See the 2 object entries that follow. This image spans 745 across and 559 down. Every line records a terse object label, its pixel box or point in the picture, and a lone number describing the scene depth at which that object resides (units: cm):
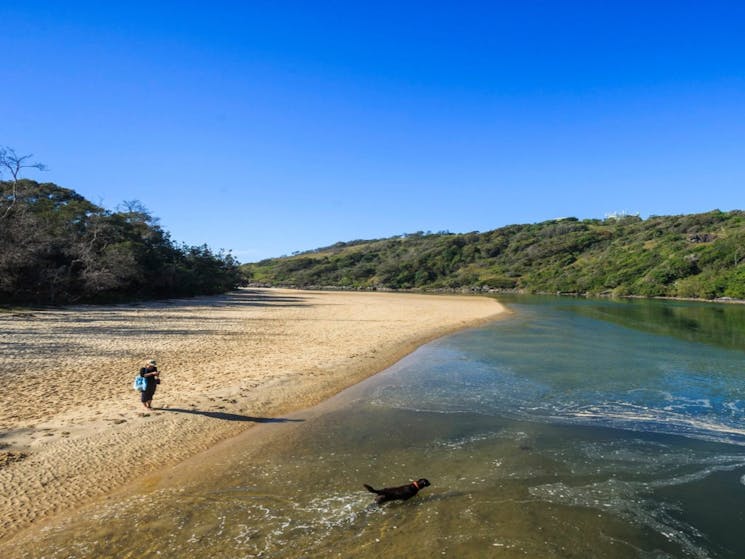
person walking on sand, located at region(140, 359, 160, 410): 1120
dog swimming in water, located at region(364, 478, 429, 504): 755
